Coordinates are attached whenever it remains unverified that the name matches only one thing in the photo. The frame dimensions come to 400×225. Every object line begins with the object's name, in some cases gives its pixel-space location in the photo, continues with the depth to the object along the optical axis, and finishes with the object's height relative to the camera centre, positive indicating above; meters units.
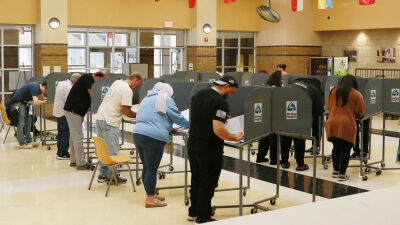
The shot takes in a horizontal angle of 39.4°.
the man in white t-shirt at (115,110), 7.13 -0.43
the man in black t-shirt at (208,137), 5.20 -0.57
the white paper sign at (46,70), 15.56 +0.18
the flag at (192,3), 17.30 +2.29
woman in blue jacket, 6.01 -0.53
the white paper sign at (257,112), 5.80 -0.37
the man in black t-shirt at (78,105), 8.16 -0.42
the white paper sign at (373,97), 8.28 -0.30
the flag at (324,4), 15.15 +2.00
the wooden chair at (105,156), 6.74 -0.97
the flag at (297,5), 15.75 +2.03
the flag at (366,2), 14.32 +1.95
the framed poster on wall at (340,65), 18.62 +0.40
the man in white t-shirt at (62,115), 8.88 -0.63
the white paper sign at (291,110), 6.08 -0.36
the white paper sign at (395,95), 8.45 -0.27
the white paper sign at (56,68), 15.81 +0.22
